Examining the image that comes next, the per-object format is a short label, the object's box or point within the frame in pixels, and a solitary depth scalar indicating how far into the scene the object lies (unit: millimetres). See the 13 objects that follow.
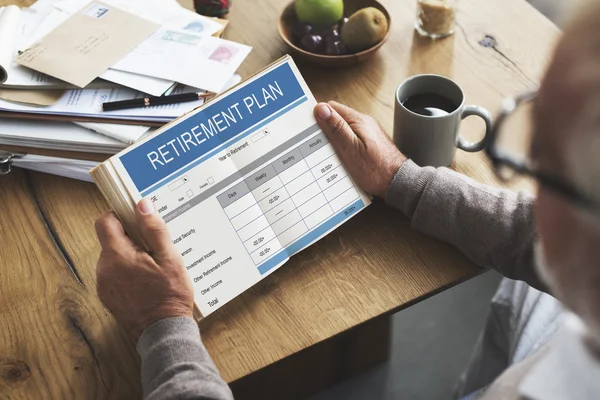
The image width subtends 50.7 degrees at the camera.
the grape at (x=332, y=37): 1104
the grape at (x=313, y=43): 1104
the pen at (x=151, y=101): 984
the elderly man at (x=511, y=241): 459
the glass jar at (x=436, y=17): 1142
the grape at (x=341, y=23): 1132
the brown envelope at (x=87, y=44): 1021
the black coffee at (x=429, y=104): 944
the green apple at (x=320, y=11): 1095
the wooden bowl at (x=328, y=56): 1088
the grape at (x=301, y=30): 1119
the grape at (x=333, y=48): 1101
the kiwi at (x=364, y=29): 1081
